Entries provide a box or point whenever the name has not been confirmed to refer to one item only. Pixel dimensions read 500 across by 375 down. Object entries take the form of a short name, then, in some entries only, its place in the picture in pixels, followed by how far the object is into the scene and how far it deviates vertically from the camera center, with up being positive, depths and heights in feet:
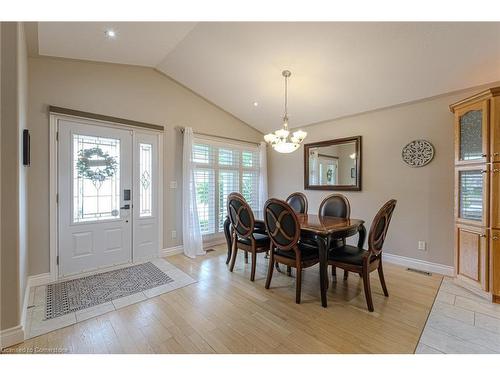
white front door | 9.79 -0.50
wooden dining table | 7.55 -1.59
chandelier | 9.50 +1.98
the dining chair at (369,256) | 7.33 -2.40
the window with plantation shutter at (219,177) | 14.21 +0.61
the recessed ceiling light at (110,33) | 8.36 +5.67
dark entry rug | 7.62 -3.98
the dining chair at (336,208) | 10.10 -1.07
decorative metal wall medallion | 10.41 +1.56
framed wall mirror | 12.95 +1.32
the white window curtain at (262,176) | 17.08 +0.74
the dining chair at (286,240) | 7.88 -1.98
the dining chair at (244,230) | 9.72 -1.97
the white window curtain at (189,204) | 13.05 -1.07
